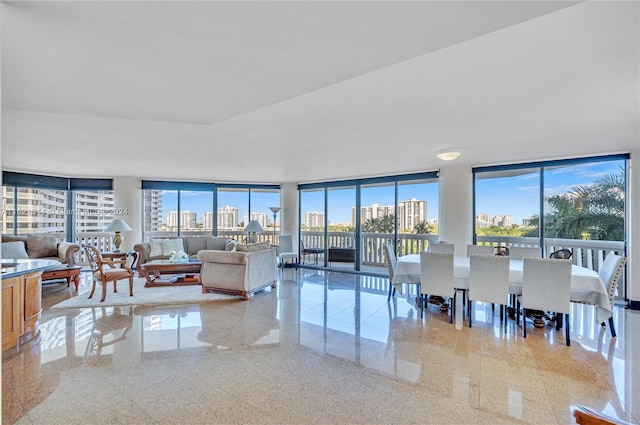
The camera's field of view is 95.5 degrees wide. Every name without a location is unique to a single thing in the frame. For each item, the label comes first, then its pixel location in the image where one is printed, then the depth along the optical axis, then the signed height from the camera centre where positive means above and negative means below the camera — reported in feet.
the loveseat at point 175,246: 21.31 -2.58
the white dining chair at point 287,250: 26.02 -3.41
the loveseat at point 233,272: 15.79 -3.29
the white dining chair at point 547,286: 10.41 -2.72
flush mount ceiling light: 13.50 +2.75
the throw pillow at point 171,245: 22.21 -2.52
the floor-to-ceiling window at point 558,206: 15.80 +0.35
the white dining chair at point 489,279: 11.41 -2.67
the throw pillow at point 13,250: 17.99 -2.32
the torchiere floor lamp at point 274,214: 26.12 -0.12
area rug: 14.61 -4.55
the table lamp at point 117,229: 20.95 -1.13
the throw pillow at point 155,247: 21.77 -2.57
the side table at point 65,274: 17.08 -3.62
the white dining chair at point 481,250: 15.66 -2.05
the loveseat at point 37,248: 18.31 -2.29
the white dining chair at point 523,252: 14.38 -2.04
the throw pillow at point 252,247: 16.64 -2.01
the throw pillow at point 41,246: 19.49 -2.24
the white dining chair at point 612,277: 10.75 -2.48
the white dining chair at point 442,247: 16.21 -1.97
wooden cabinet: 9.35 -3.21
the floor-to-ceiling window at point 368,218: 22.13 -0.44
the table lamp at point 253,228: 23.95 -1.28
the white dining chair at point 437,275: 12.42 -2.75
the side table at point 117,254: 19.84 -2.85
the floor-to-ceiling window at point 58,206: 21.44 +0.59
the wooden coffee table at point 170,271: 18.11 -3.76
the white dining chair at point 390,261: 15.15 -2.54
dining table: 10.61 -2.84
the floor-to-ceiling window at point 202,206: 26.00 +0.64
